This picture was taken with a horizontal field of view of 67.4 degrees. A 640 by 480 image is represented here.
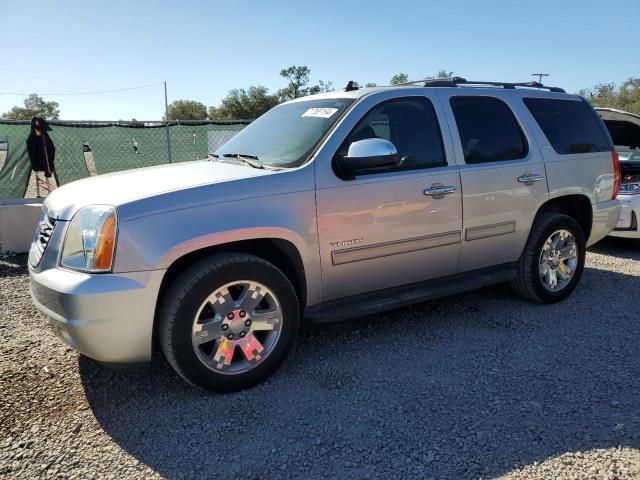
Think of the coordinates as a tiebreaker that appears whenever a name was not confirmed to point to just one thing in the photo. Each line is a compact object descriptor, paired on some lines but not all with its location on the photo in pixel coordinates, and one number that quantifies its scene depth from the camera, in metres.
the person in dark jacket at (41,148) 8.45
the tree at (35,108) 68.84
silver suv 2.62
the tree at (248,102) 62.24
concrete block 6.10
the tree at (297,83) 64.19
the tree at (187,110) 75.31
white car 6.12
